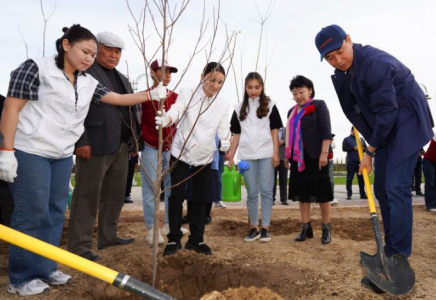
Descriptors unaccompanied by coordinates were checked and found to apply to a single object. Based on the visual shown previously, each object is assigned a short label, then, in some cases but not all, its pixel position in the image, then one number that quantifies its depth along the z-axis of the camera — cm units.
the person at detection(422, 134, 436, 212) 736
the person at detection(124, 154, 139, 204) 771
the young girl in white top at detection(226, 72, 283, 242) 447
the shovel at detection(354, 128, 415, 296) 278
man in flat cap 360
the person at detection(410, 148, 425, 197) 1032
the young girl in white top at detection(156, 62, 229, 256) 372
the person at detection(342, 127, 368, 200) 933
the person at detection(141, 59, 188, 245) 433
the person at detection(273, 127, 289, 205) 793
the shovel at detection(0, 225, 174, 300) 181
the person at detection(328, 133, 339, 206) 622
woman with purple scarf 439
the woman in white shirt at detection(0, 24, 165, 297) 268
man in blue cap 302
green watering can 709
